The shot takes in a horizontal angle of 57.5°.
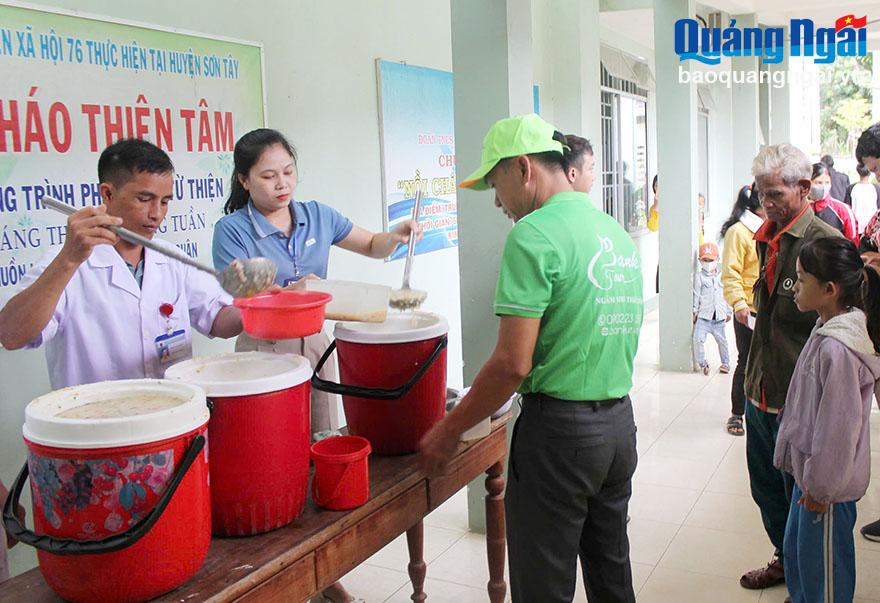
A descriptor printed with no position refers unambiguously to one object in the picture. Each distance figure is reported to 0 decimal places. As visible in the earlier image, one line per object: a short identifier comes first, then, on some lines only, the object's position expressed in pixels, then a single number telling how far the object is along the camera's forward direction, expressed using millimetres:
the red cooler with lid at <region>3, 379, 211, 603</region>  1157
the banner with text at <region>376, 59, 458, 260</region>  4340
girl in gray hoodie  2254
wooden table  1322
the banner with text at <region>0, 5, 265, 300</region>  2459
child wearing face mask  6055
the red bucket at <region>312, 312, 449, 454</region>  1783
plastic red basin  1622
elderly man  2619
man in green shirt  1788
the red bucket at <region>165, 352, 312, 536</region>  1395
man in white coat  1828
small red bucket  1581
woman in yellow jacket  4219
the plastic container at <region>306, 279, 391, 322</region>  1806
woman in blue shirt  2350
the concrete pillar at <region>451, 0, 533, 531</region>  3219
